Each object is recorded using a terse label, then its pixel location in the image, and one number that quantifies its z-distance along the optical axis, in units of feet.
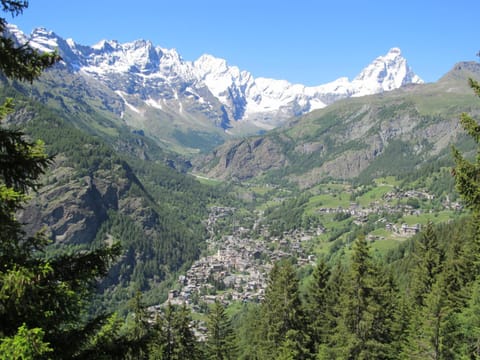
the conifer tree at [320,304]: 153.89
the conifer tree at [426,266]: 165.78
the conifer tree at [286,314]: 134.62
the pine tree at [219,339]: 154.61
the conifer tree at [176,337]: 130.00
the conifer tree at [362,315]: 115.03
